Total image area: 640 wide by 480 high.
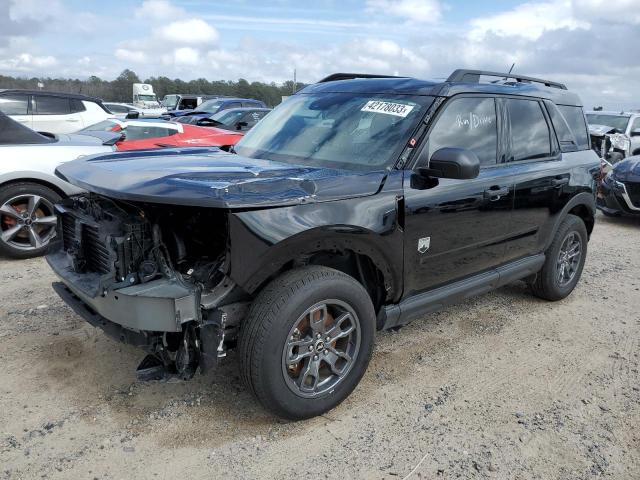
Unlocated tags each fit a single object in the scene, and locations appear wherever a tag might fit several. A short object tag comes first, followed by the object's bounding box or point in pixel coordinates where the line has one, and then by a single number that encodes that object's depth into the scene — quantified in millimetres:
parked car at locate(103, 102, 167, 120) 25166
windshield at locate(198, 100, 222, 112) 19203
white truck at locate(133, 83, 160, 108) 42588
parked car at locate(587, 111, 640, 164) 12674
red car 9219
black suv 2658
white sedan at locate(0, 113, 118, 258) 5539
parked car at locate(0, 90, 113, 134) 12266
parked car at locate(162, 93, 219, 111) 27438
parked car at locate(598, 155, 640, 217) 8820
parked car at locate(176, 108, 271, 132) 13770
